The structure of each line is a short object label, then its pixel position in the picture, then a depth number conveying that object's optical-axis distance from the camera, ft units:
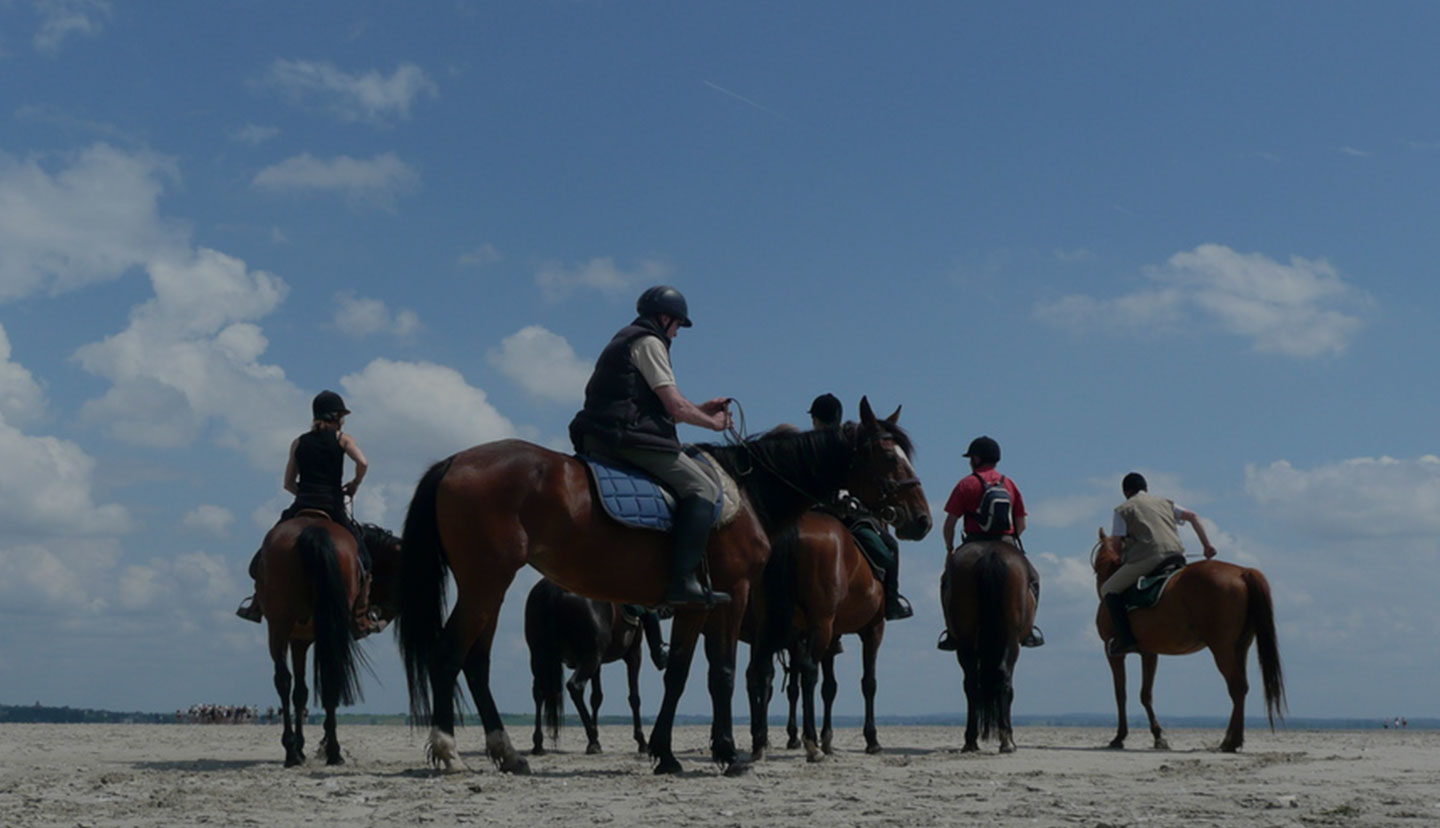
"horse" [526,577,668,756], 47.06
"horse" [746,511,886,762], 39.88
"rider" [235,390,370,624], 40.04
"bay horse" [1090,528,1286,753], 47.91
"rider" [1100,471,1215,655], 50.42
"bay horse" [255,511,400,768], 37.06
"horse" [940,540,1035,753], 44.60
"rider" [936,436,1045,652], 46.50
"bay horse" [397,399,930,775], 30.55
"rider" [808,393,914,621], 45.34
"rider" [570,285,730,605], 32.35
